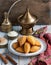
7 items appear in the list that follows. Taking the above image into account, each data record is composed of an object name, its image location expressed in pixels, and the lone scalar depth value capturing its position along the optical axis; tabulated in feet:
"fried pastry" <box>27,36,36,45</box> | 4.11
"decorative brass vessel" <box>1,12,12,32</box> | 4.89
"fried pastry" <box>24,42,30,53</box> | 4.03
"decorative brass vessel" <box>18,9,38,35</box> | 4.73
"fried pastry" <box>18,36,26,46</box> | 4.10
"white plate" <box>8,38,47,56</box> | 4.05
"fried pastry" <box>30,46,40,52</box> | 4.07
